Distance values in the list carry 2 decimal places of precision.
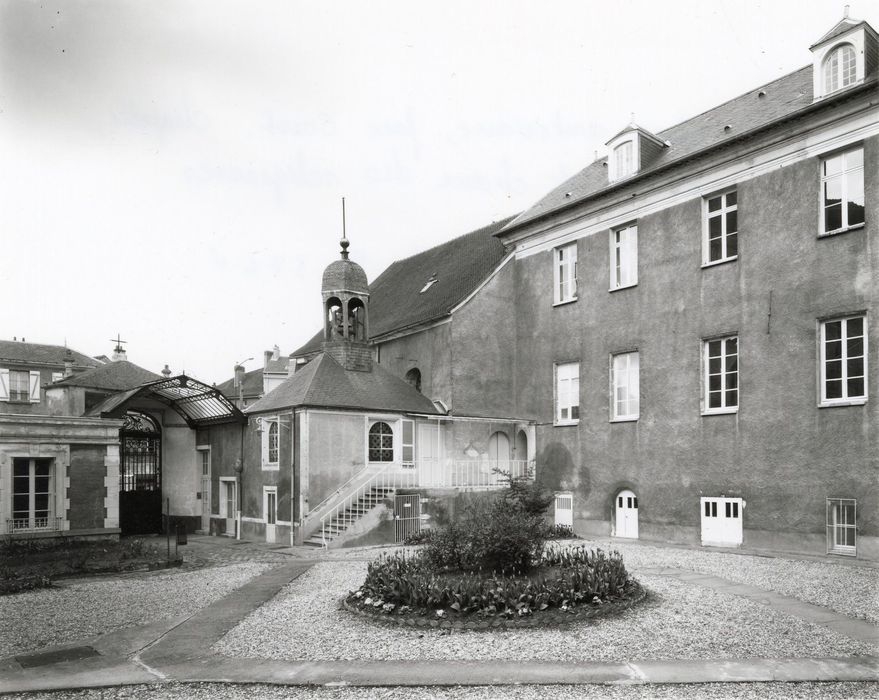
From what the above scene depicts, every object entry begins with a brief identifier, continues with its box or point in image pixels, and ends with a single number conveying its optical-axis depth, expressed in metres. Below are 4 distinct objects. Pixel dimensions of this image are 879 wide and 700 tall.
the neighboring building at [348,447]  23.08
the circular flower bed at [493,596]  10.21
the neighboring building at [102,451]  20.44
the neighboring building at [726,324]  17.25
